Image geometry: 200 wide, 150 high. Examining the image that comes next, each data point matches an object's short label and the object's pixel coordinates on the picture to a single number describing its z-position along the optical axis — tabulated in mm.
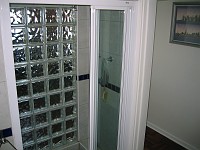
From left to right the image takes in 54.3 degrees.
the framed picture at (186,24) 2316
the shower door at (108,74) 1466
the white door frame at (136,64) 972
